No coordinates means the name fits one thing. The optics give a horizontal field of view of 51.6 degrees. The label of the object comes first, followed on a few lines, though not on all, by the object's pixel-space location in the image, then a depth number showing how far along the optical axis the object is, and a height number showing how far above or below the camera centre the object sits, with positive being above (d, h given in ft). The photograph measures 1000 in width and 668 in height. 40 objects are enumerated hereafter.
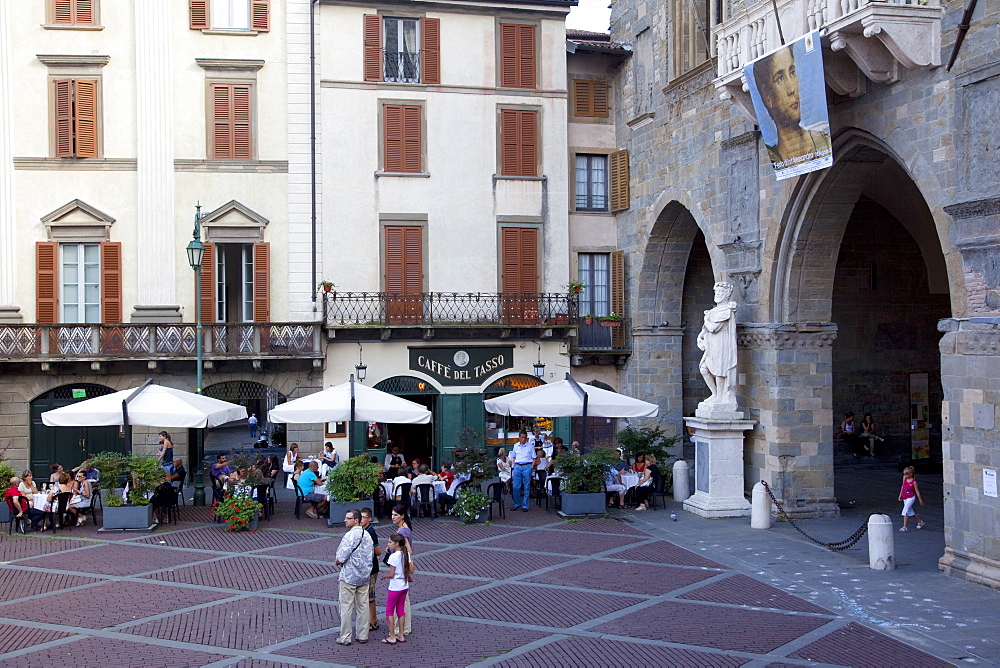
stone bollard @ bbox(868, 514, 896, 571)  49.06 -9.89
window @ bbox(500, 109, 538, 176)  88.84 +16.87
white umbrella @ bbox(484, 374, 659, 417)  68.39 -4.33
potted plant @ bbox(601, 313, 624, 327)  89.30 +1.55
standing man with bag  37.40 -8.48
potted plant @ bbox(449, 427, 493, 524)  62.18 -8.86
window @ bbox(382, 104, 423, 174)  86.43 +16.89
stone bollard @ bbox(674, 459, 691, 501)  70.79 -9.87
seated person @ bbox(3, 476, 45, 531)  60.49 -9.49
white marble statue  64.34 -0.79
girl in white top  37.19 -8.76
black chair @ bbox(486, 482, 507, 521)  65.57 -9.87
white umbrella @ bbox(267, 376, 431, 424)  65.00 -4.39
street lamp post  69.51 +2.63
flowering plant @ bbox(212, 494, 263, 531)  59.77 -9.77
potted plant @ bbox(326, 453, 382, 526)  61.00 -8.50
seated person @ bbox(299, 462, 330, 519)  64.69 -9.54
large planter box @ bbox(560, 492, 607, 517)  64.23 -10.33
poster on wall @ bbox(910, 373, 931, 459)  90.48 -7.20
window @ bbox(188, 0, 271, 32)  83.56 +26.49
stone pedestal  64.85 -8.03
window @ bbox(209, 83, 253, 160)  83.76 +17.80
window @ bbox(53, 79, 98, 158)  81.87 +17.84
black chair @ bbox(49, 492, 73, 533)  61.46 -9.84
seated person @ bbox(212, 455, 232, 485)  67.82 -8.58
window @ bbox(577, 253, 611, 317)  91.20 +4.95
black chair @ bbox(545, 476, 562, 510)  67.51 -9.73
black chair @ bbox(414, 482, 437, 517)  64.85 -9.94
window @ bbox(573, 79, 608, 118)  90.99 +21.13
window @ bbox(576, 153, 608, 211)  91.61 +13.83
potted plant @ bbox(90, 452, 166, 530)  60.75 -8.62
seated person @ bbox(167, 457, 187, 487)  66.64 -8.68
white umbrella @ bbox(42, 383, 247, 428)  63.46 -4.34
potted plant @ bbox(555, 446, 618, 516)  64.28 -8.95
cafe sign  86.94 -1.96
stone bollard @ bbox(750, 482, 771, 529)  60.29 -10.00
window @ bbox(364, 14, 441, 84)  86.94 +24.42
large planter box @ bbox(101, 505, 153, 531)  60.64 -10.27
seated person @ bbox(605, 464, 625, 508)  67.46 -9.60
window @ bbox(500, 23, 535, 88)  88.69 +24.38
